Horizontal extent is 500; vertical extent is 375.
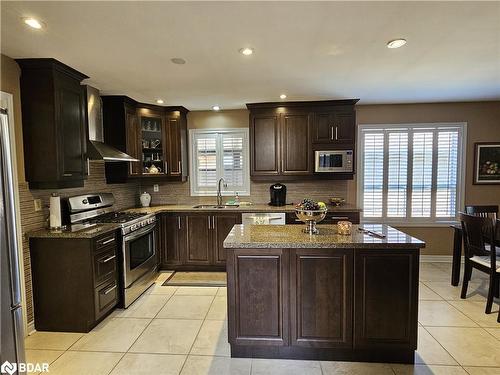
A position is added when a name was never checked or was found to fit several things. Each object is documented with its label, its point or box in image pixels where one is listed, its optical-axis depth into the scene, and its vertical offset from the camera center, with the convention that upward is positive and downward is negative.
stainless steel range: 3.20 -0.76
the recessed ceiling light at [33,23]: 1.91 +1.06
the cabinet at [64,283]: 2.70 -1.05
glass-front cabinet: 4.32 +0.45
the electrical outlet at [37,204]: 2.77 -0.29
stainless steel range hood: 3.24 +0.48
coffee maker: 4.51 -0.37
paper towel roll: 2.82 -0.37
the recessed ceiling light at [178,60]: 2.57 +1.05
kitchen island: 2.15 -0.99
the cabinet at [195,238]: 4.21 -0.99
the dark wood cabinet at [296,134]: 4.31 +0.57
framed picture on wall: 4.41 +0.08
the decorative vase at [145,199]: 4.66 -0.43
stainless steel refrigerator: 1.51 -0.49
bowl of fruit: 2.43 -0.36
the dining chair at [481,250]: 2.87 -0.90
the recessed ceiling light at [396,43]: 2.26 +1.03
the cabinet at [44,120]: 2.64 +0.52
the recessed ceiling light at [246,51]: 2.37 +1.04
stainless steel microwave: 4.30 +0.15
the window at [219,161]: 4.84 +0.20
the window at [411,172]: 4.50 -0.04
